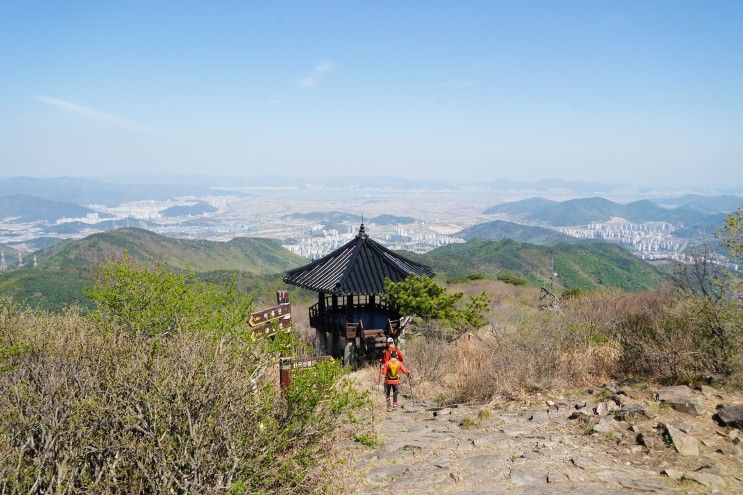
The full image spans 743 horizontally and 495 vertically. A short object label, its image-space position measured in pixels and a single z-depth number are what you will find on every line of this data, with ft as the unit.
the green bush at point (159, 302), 23.50
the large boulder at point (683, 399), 22.99
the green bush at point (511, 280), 132.98
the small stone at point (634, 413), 22.66
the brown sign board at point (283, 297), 26.26
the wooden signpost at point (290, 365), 18.73
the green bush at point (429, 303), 44.96
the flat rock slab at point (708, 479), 16.94
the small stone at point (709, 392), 24.44
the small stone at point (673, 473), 17.59
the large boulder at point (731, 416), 21.53
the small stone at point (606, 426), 21.98
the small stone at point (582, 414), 23.56
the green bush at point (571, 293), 78.48
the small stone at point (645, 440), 20.21
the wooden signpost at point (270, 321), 22.38
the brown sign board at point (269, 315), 22.52
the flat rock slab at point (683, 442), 19.48
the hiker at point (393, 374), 30.32
